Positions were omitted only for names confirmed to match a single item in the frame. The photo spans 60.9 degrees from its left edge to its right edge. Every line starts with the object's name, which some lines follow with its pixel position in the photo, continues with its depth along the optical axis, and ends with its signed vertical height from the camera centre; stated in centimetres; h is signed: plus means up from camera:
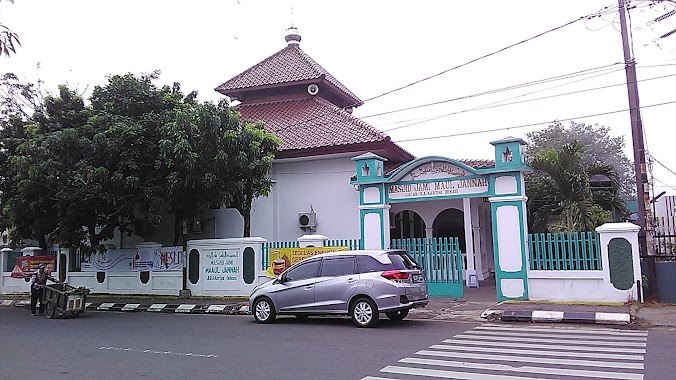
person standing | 1705 -75
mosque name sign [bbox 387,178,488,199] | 1576 +175
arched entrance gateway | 1502 +124
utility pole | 1395 +236
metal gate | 1600 -35
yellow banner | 1738 -3
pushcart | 1583 -105
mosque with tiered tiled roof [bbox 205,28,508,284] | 2075 +297
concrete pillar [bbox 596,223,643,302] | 1362 -29
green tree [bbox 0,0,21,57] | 507 +193
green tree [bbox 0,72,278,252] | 1734 +302
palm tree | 1791 +167
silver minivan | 1182 -76
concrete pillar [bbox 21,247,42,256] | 2386 +49
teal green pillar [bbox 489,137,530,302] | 1485 +76
